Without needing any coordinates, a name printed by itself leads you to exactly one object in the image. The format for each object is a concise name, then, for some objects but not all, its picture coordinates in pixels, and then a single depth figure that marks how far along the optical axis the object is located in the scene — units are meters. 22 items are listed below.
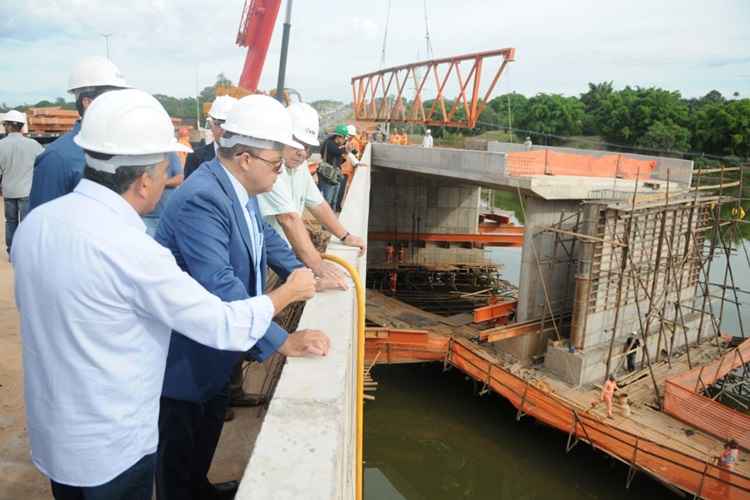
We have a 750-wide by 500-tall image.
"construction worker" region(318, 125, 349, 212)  9.07
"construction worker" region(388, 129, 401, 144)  22.41
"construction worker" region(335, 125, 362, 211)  10.72
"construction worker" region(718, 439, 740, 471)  9.46
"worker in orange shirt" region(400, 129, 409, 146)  22.51
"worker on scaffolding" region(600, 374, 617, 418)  11.09
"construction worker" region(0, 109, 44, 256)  5.51
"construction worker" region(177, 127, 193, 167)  10.71
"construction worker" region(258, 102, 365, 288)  3.01
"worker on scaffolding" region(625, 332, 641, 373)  13.85
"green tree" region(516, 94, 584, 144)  55.00
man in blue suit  2.04
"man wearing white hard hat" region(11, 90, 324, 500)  1.44
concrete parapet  1.40
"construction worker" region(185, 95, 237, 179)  4.44
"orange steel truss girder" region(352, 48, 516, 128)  17.55
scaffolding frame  12.41
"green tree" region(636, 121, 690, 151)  42.94
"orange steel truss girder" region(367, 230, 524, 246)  23.48
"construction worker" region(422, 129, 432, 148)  21.00
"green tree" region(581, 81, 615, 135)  53.18
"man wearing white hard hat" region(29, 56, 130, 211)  2.85
